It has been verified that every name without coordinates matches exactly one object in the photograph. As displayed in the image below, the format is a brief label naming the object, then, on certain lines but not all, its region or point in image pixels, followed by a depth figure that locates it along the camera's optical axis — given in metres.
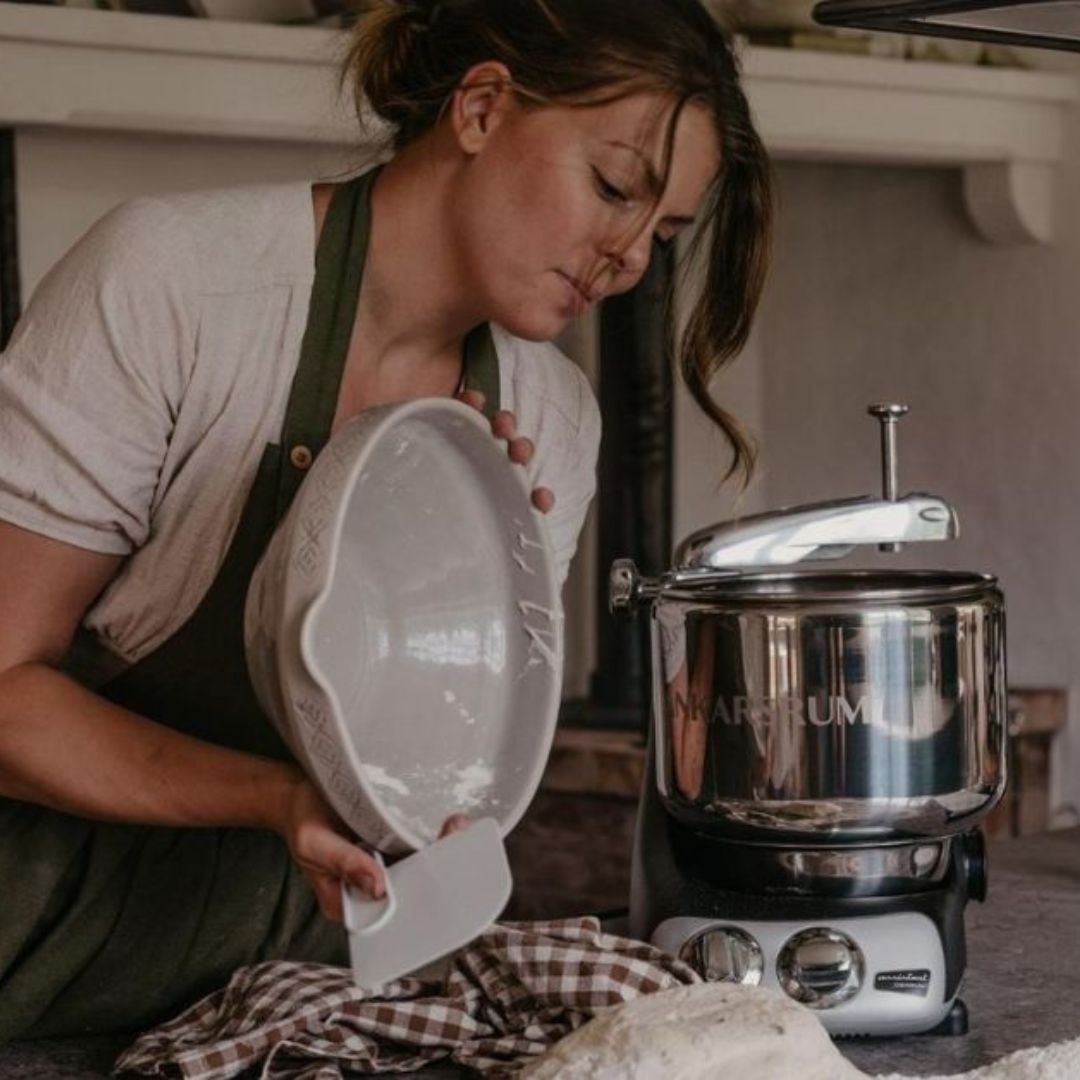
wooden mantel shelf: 3.79
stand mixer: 2.17
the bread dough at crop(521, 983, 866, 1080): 1.93
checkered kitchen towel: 2.10
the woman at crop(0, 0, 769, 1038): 2.13
